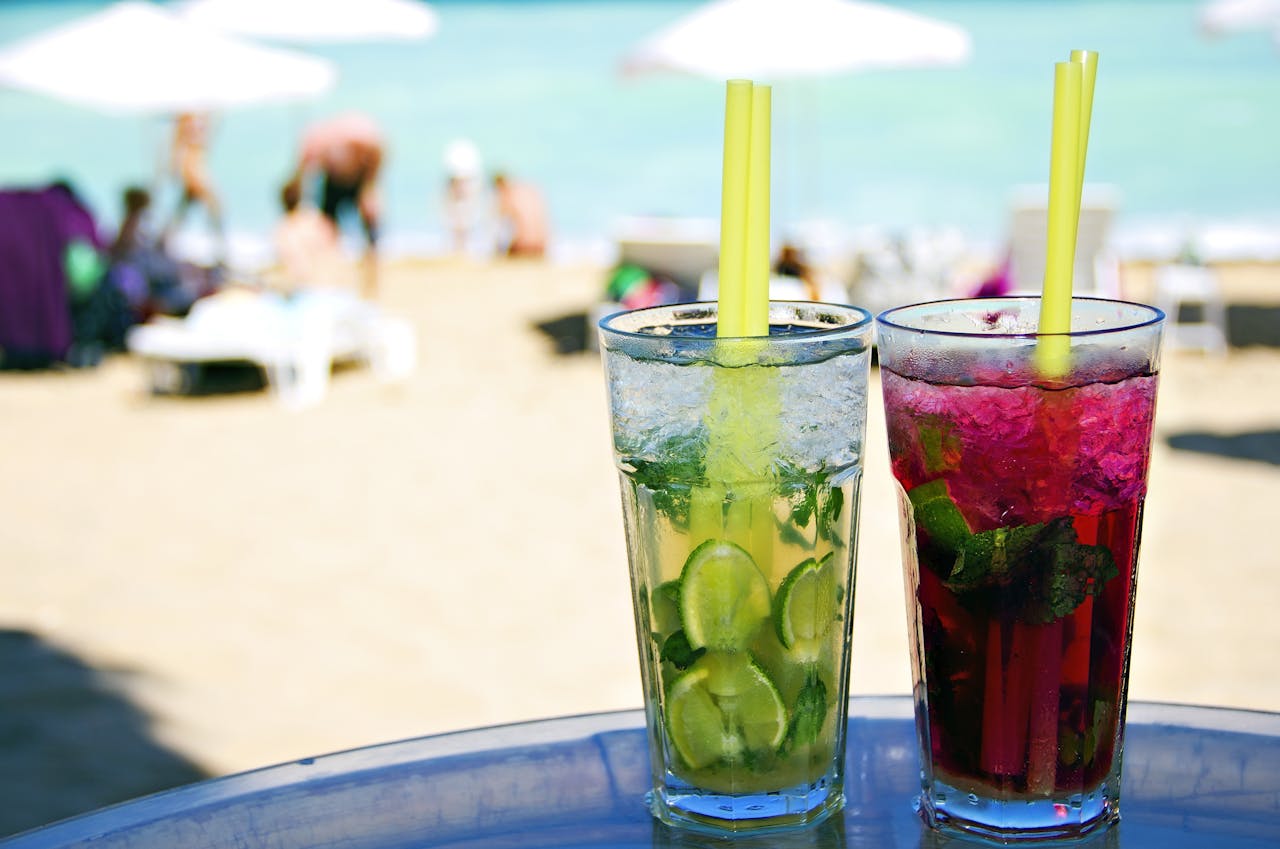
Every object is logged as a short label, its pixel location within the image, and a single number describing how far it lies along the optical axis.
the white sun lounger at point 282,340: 8.94
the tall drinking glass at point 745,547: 1.07
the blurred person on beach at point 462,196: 15.90
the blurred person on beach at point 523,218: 13.93
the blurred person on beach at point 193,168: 13.09
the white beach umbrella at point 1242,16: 10.95
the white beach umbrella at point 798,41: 9.49
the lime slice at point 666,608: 1.11
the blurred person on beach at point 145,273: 10.65
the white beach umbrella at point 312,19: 11.81
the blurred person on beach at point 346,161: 12.66
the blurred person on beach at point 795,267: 9.38
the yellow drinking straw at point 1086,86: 1.00
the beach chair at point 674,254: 9.70
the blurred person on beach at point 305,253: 9.68
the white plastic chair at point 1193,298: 9.64
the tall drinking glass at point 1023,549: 1.04
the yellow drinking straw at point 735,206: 1.03
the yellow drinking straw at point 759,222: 1.04
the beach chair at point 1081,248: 9.08
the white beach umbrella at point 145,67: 10.62
